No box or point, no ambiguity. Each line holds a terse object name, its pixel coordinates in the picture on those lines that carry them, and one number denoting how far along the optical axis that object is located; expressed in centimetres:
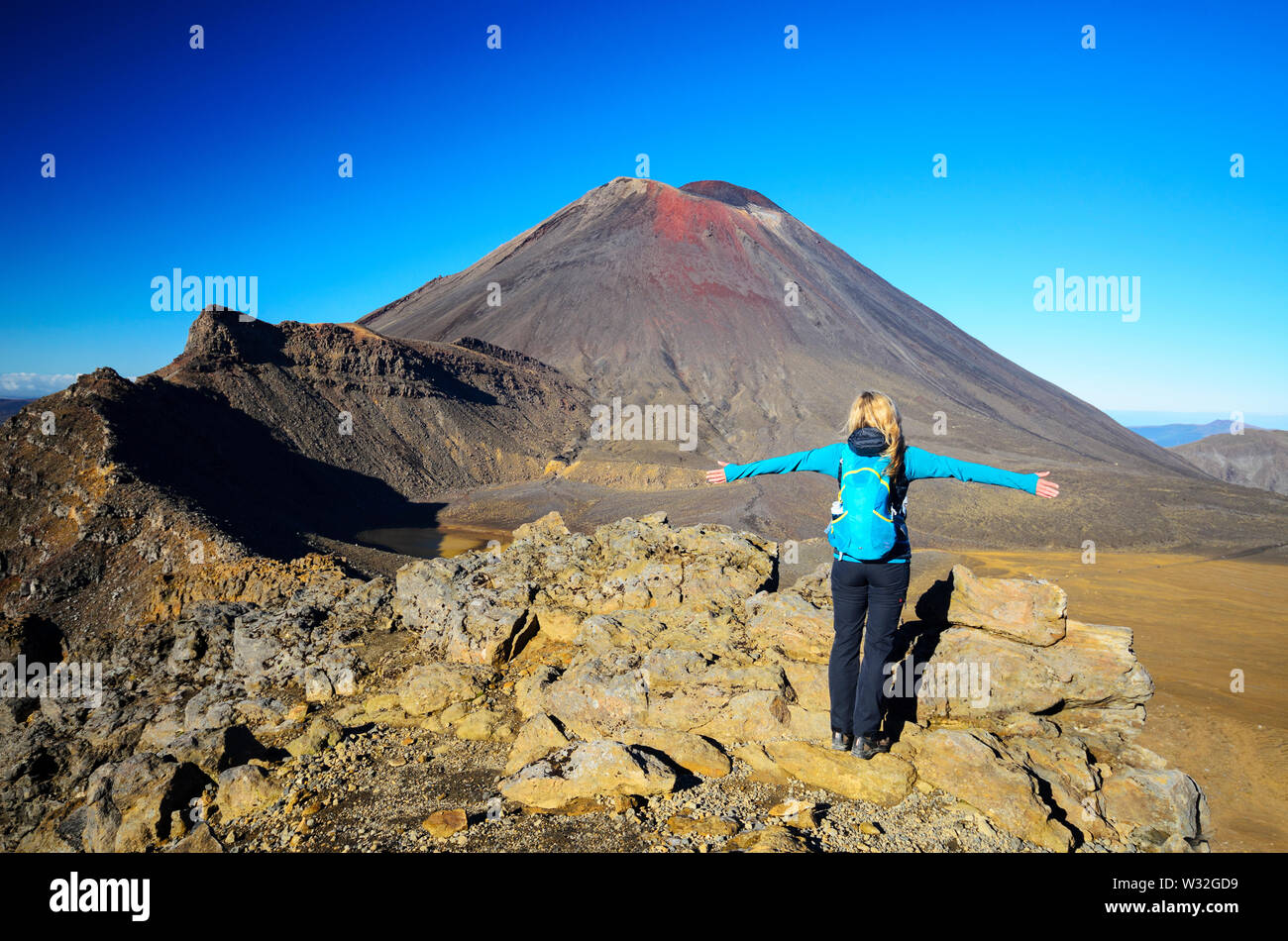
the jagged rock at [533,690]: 458
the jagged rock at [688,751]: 367
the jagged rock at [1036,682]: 424
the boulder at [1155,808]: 358
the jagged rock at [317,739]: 432
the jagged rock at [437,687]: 484
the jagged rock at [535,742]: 386
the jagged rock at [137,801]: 365
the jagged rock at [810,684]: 423
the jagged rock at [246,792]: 368
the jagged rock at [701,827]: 299
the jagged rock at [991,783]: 321
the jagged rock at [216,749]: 416
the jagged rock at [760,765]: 360
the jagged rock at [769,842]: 275
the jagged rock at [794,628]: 476
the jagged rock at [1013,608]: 456
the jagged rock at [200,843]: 324
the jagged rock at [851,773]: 338
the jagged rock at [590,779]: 331
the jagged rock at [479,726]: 436
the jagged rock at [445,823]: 310
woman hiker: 335
